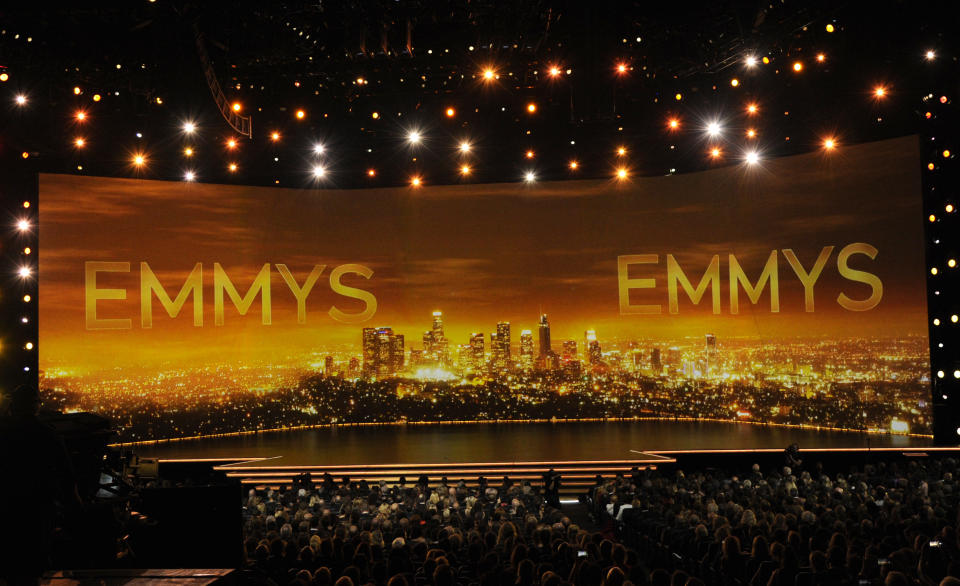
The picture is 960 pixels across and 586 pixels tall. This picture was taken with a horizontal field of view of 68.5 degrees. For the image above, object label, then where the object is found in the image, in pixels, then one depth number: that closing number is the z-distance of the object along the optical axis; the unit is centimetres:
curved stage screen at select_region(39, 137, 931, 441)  1684
